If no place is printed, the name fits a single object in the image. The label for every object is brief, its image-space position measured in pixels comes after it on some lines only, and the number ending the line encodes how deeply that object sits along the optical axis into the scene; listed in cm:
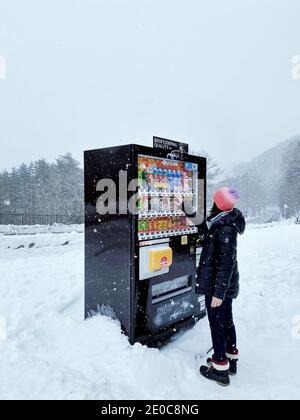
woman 351
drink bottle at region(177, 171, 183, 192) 482
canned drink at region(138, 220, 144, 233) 414
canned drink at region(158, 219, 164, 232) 446
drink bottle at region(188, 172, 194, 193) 505
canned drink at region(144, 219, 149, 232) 424
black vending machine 404
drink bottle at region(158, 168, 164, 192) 450
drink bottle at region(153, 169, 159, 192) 441
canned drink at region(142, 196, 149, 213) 424
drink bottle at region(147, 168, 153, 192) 434
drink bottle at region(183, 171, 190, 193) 493
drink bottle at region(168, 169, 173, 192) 466
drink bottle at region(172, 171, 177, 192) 473
